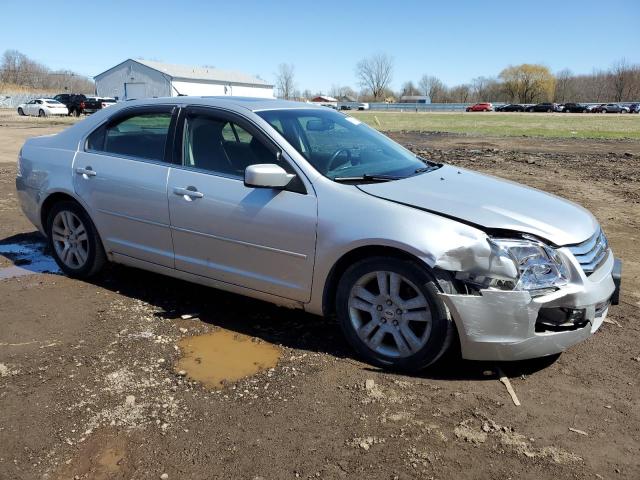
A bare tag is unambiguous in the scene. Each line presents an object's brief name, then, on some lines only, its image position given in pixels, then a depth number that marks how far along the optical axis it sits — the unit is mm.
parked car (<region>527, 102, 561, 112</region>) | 80988
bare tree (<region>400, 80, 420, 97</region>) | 155625
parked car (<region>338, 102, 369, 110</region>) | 96875
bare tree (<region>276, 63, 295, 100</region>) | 126625
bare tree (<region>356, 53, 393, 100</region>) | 150250
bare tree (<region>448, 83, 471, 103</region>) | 137875
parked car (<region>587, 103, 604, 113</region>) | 79250
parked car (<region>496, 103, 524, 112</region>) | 85850
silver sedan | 3320
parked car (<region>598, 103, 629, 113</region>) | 76688
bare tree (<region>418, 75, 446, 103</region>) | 145525
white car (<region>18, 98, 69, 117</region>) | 44500
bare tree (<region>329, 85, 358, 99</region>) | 159750
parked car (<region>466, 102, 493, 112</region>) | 88375
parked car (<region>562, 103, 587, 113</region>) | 81625
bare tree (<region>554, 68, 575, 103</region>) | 126062
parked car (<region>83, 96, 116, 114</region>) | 43625
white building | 68438
